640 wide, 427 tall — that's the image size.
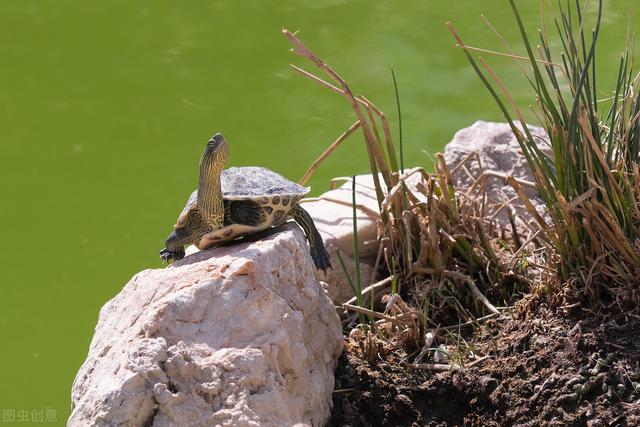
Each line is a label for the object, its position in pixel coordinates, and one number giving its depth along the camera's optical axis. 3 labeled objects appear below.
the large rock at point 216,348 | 6.95
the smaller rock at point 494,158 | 7.52
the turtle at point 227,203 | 7.12
